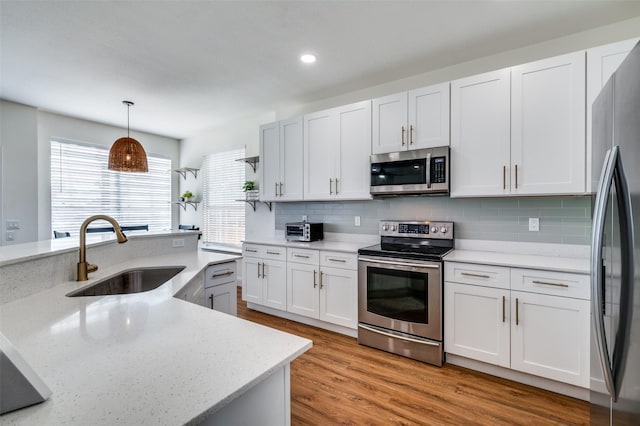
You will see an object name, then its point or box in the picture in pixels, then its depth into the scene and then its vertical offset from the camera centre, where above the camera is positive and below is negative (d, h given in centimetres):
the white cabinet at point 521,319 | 195 -77
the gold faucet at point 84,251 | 161 -22
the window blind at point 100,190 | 447 +37
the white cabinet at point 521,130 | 215 +64
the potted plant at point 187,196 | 550 +29
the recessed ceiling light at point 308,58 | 277 +147
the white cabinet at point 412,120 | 267 +88
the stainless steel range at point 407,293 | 242 -71
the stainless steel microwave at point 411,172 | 263 +37
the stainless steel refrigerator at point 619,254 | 89 -14
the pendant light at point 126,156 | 335 +63
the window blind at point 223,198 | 507 +25
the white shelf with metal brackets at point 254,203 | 440 +13
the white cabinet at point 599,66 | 199 +100
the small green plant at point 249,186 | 447 +39
